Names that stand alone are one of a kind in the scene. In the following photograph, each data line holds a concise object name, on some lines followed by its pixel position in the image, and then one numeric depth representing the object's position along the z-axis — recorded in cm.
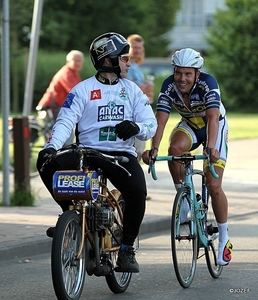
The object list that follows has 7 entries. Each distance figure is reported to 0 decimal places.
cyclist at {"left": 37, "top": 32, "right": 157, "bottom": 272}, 1323
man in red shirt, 3158
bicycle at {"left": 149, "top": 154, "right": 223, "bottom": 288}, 1413
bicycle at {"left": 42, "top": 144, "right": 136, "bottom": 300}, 1219
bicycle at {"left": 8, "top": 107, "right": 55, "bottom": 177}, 3150
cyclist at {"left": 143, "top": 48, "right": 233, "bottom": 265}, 1470
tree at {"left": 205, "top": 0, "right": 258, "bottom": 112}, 8287
